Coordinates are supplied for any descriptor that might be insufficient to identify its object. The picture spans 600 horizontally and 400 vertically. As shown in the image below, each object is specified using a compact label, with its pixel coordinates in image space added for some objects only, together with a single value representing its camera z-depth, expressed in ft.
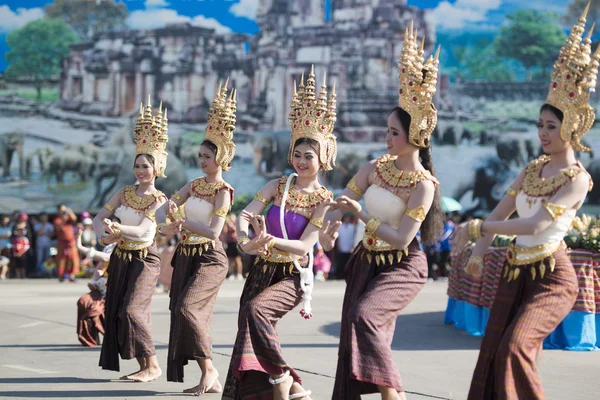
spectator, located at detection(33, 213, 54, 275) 66.59
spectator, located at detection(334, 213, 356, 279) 66.64
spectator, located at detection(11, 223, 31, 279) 63.98
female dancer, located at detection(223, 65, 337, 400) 19.62
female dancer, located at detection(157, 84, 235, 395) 23.97
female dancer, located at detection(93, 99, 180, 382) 25.76
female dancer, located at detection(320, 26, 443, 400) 17.80
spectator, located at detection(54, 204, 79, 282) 62.18
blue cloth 32.01
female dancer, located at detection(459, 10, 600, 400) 16.35
